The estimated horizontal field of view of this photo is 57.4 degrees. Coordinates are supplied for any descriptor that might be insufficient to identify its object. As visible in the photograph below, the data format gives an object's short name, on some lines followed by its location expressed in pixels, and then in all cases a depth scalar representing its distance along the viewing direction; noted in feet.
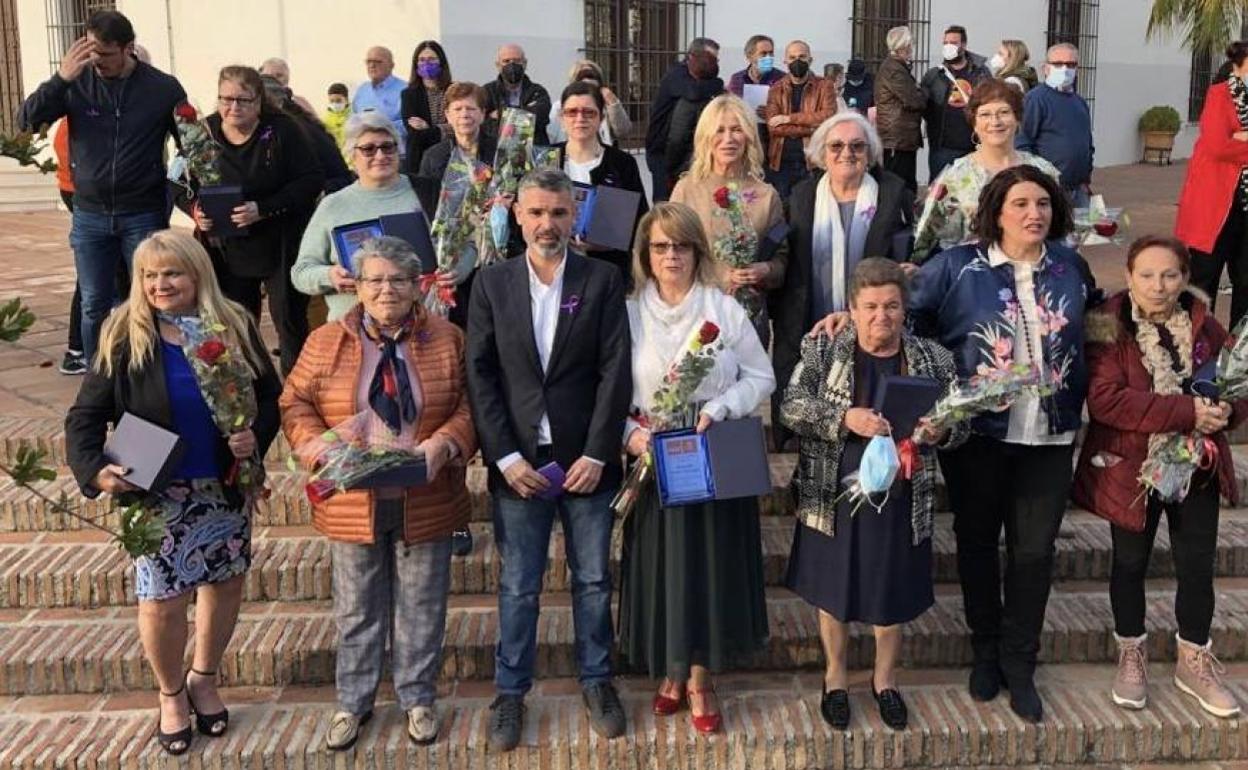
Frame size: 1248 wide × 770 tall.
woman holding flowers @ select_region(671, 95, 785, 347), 13.69
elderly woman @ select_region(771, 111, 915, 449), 13.55
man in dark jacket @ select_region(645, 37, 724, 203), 24.64
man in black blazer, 11.41
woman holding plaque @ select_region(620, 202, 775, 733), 11.53
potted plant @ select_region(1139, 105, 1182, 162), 61.00
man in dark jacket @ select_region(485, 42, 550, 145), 23.67
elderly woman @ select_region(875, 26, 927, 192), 29.55
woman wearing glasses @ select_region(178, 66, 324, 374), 15.76
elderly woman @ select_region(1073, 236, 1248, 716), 11.52
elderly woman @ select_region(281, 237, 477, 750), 11.27
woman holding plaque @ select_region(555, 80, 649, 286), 15.28
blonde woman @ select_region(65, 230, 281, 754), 11.08
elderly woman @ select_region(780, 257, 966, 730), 11.41
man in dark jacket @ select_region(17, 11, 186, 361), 16.66
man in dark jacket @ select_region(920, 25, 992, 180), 29.50
